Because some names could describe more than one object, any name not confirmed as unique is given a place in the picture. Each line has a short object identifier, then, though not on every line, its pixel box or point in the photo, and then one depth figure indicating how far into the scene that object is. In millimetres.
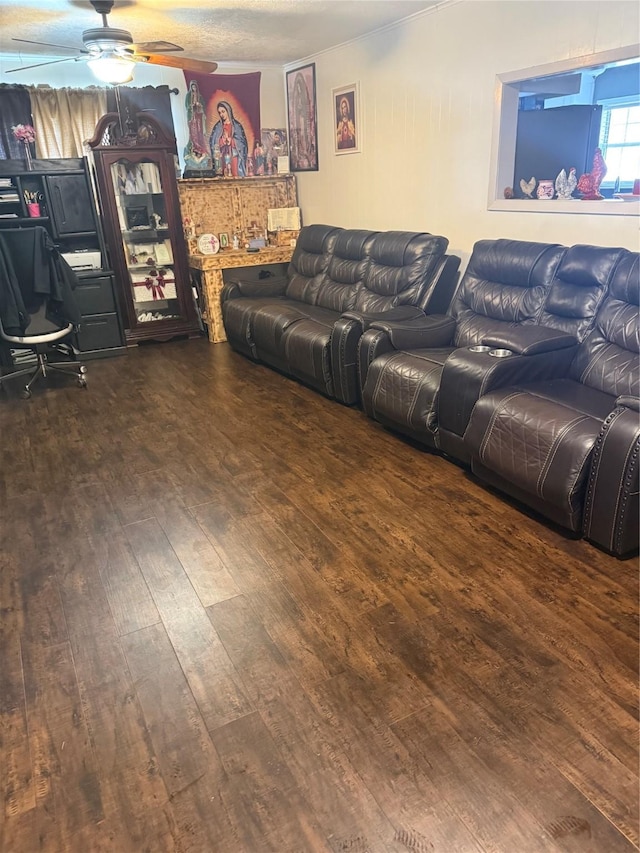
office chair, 4090
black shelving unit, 4867
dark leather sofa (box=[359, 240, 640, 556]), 2246
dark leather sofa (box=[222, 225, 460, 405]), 3893
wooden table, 5426
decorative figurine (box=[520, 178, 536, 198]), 3598
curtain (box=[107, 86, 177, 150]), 5129
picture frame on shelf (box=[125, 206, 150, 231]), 5442
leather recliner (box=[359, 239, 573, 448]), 3170
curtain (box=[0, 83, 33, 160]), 4812
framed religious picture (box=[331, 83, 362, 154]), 4906
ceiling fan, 3490
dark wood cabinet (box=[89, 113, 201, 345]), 5141
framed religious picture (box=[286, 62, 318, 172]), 5484
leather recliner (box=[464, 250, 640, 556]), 2170
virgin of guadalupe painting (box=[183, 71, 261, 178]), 5402
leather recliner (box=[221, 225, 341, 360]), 4891
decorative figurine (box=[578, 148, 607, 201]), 3229
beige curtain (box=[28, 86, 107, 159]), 4957
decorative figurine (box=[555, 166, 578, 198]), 3350
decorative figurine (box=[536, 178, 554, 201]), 3453
